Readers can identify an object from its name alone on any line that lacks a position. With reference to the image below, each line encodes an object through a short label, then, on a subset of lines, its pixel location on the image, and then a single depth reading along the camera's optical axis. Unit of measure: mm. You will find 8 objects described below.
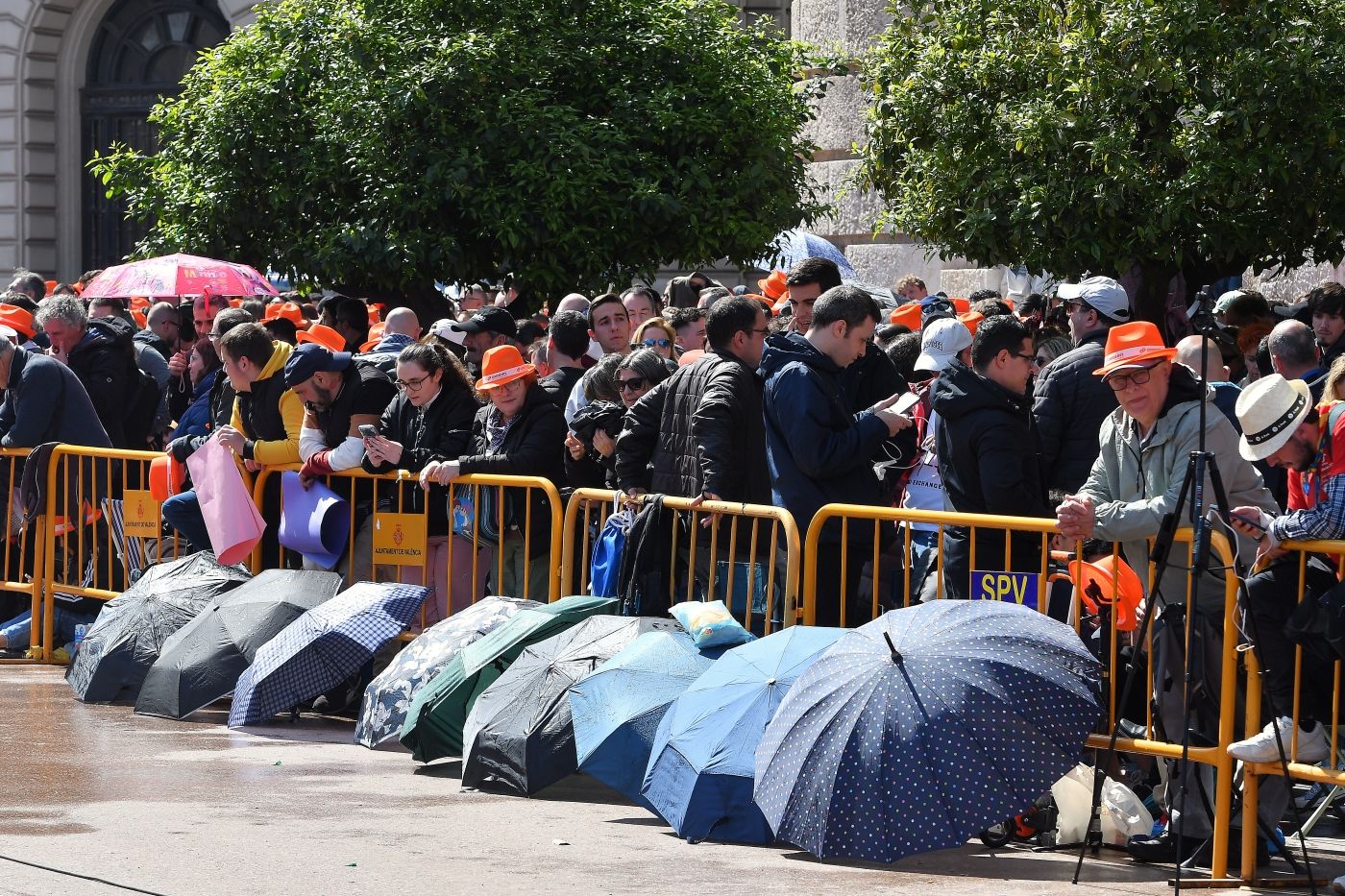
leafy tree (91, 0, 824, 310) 23356
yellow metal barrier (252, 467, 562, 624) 14568
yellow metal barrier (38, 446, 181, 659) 17648
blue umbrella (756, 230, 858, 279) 26570
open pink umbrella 23637
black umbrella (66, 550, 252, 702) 15509
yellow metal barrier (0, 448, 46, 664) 18418
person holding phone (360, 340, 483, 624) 15253
